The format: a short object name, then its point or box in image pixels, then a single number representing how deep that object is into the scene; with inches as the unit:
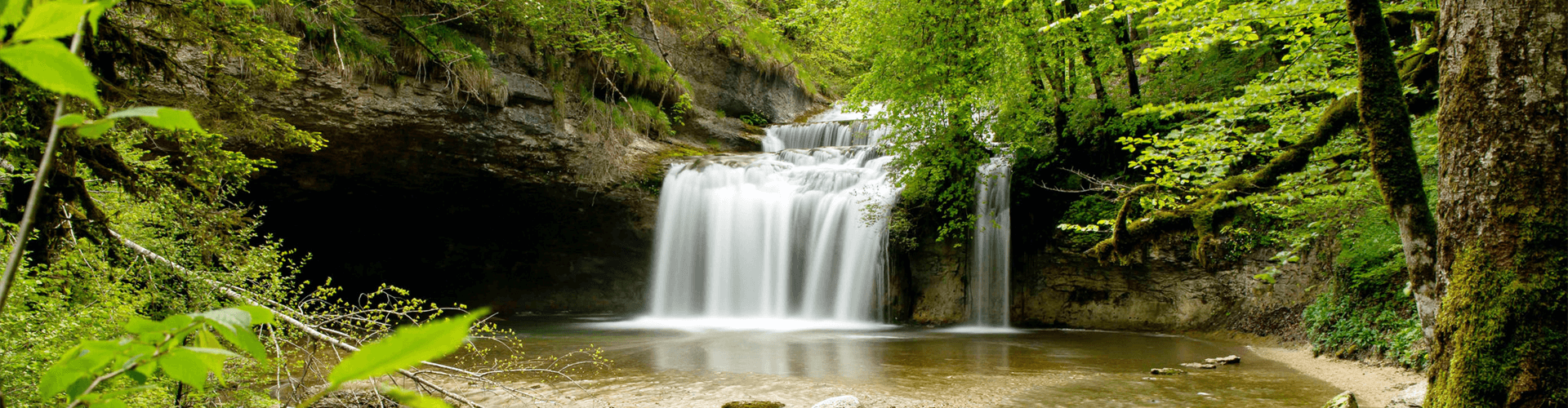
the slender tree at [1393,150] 158.4
